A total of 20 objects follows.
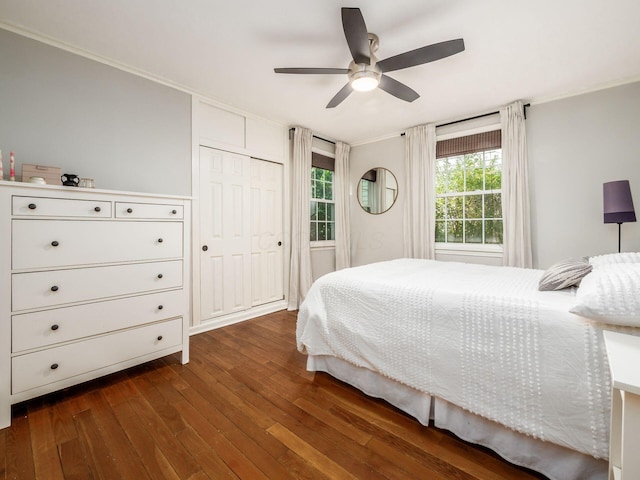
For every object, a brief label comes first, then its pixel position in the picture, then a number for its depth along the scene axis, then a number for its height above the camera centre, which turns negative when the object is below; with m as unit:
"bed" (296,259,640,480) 1.08 -0.57
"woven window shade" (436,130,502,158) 3.29 +1.23
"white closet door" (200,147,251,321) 3.00 +0.12
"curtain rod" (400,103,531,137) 3.05 +1.53
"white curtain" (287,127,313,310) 3.77 +0.29
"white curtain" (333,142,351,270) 4.37 +0.58
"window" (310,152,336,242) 4.19 +0.67
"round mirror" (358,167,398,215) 4.14 +0.81
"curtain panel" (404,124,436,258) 3.64 +0.67
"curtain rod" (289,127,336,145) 3.80 +1.61
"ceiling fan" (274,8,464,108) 1.66 +1.29
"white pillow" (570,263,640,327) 0.98 -0.22
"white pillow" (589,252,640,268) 1.53 -0.11
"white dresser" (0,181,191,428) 1.55 -0.26
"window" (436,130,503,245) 3.39 +0.67
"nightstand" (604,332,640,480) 0.66 -0.44
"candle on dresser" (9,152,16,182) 1.70 +0.47
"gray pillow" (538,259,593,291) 1.45 -0.19
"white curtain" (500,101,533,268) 3.01 +0.57
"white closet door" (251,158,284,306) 3.48 +0.13
